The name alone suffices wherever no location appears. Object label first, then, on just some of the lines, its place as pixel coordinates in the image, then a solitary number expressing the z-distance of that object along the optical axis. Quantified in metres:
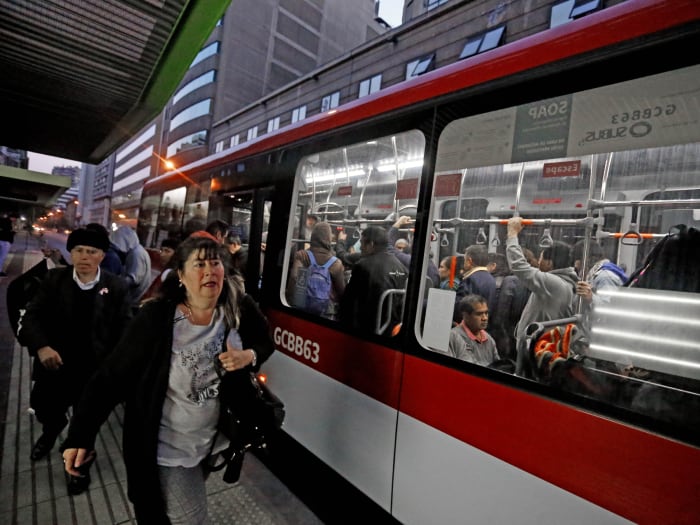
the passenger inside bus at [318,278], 2.85
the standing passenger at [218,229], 3.55
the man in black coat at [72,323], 2.70
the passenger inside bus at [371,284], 2.41
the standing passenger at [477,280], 1.95
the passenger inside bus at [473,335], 1.87
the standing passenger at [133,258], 4.13
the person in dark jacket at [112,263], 3.78
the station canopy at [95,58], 2.79
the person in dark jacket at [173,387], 1.60
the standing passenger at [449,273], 2.05
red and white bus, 1.40
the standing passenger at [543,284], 1.78
